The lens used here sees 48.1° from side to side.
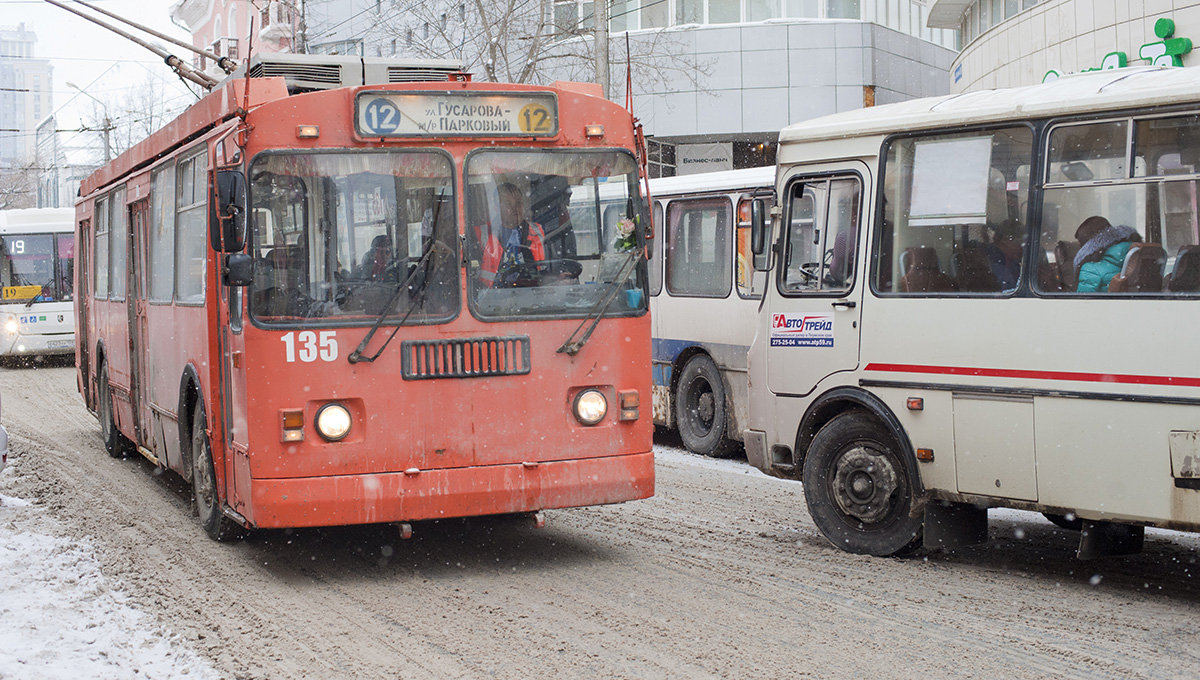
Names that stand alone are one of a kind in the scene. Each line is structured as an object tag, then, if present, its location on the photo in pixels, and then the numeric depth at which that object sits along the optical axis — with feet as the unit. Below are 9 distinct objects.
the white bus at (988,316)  23.11
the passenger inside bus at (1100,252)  23.73
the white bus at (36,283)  87.51
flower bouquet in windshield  26.99
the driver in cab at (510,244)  26.00
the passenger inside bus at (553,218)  26.35
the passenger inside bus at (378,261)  25.27
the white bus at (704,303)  45.78
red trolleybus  24.89
